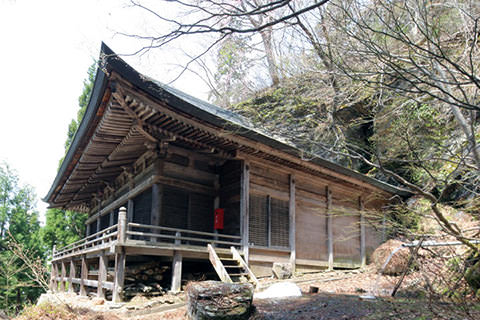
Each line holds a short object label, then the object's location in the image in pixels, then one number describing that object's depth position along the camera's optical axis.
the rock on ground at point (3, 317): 5.43
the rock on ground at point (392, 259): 9.85
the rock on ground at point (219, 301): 5.60
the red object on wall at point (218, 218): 9.90
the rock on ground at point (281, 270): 9.90
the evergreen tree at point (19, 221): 25.22
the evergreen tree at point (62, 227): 24.45
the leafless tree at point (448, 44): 3.84
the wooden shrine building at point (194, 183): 7.43
